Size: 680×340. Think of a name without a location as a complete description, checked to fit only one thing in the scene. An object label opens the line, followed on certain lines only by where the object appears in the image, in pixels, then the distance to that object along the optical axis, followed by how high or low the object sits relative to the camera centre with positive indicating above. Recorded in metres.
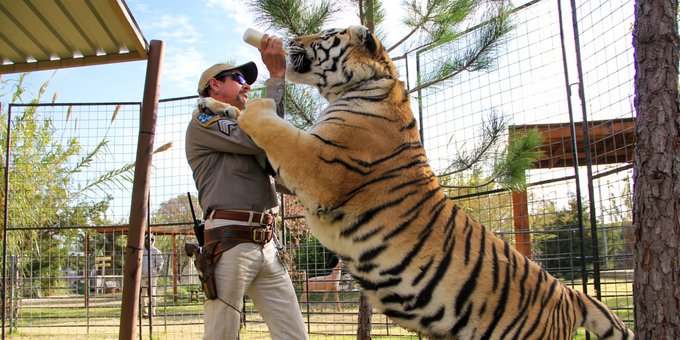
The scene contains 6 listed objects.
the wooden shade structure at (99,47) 4.90 +2.05
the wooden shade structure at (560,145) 6.14 +0.99
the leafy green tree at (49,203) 10.20 +0.70
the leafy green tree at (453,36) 6.13 +2.19
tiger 2.91 -0.03
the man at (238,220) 3.31 +0.08
